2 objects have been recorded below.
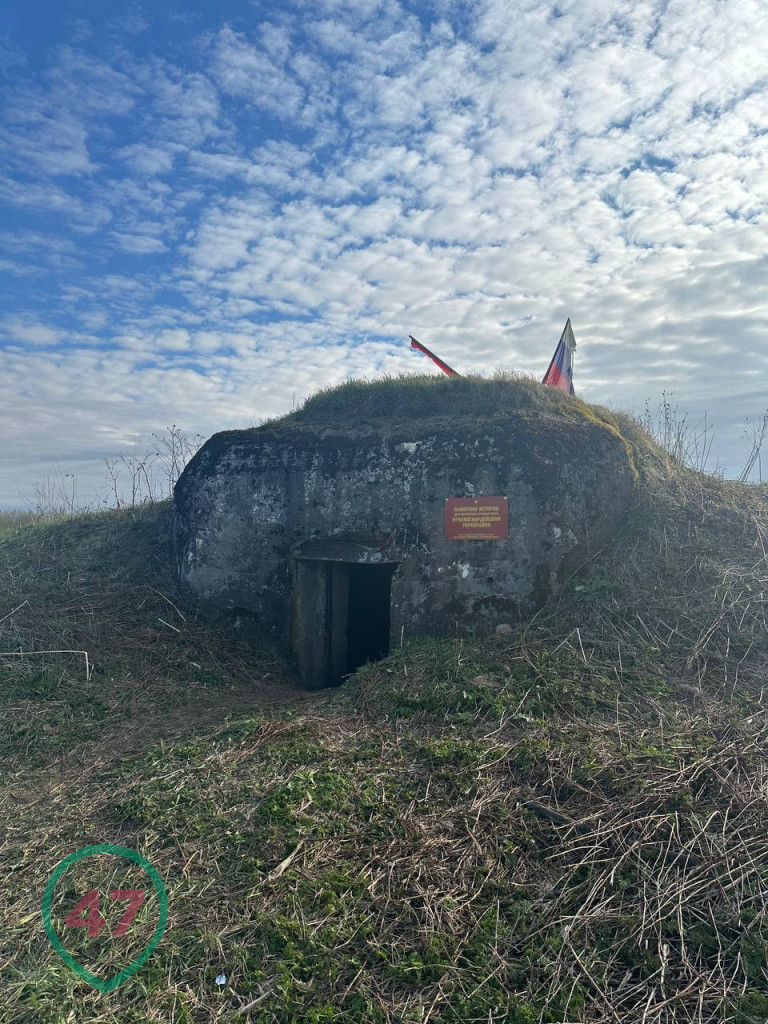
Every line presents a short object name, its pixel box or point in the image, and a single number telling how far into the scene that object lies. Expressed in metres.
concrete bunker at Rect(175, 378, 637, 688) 6.18
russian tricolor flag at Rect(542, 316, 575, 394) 9.23
